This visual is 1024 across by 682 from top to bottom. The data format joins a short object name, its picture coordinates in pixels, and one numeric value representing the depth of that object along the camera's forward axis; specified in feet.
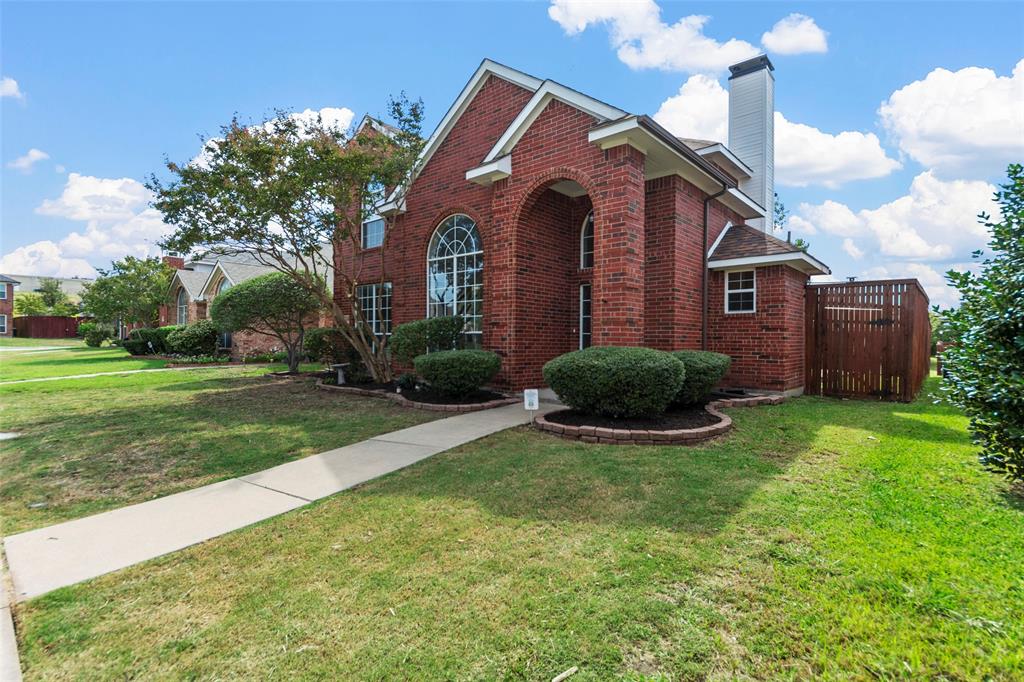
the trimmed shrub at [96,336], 110.11
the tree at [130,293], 92.99
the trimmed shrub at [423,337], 34.47
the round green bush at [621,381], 21.09
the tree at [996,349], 12.61
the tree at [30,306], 156.87
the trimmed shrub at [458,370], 29.14
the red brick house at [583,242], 27.02
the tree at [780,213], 92.99
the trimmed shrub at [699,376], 24.88
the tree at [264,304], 48.26
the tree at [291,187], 31.37
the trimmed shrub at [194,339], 70.59
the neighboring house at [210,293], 75.15
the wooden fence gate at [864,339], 31.09
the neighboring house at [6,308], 154.92
